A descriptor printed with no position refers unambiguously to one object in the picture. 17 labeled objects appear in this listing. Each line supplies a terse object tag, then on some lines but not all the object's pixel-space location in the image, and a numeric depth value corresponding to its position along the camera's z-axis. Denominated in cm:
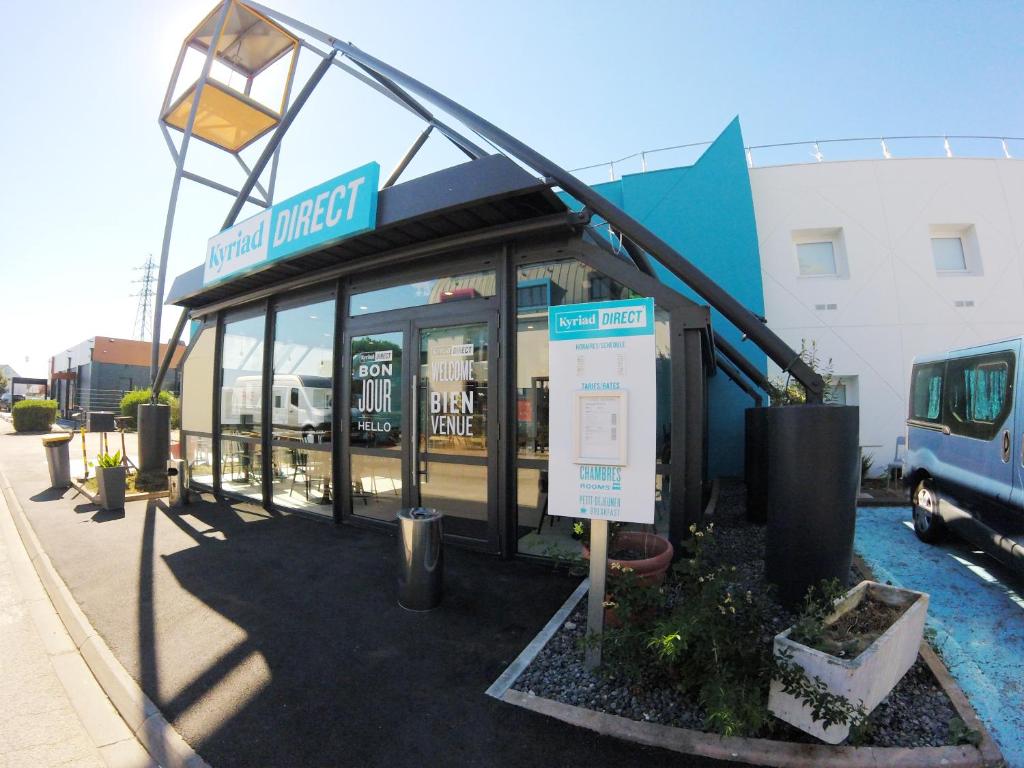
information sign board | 281
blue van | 414
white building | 1030
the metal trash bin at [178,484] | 762
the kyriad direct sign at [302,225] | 501
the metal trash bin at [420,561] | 386
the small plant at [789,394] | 564
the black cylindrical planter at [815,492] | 327
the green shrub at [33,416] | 2402
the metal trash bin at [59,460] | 902
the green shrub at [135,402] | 2260
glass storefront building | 434
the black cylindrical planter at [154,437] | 879
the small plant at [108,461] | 749
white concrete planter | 222
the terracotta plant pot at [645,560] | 333
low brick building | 3444
